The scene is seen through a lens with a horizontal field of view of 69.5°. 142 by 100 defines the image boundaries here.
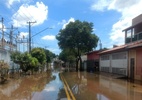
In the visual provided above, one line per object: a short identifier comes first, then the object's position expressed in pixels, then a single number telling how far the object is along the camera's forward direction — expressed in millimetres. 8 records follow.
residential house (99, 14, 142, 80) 11876
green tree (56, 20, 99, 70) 25199
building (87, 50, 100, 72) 24314
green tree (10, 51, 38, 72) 14026
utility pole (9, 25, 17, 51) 19018
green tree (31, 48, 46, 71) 19376
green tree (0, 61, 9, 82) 9622
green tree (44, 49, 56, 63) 32389
